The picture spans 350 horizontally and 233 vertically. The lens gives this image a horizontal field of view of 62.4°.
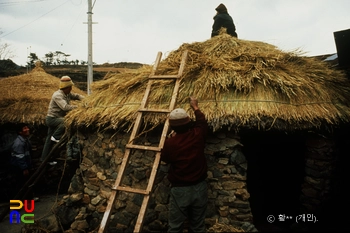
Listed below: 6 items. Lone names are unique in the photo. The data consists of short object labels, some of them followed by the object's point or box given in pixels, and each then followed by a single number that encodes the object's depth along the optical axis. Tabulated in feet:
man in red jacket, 12.02
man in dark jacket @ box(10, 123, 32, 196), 23.98
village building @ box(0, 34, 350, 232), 14.73
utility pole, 40.96
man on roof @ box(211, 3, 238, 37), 23.18
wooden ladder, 12.20
